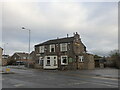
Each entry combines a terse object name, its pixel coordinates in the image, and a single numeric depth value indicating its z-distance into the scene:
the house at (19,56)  48.27
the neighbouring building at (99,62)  24.76
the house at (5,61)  40.92
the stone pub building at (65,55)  19.26
